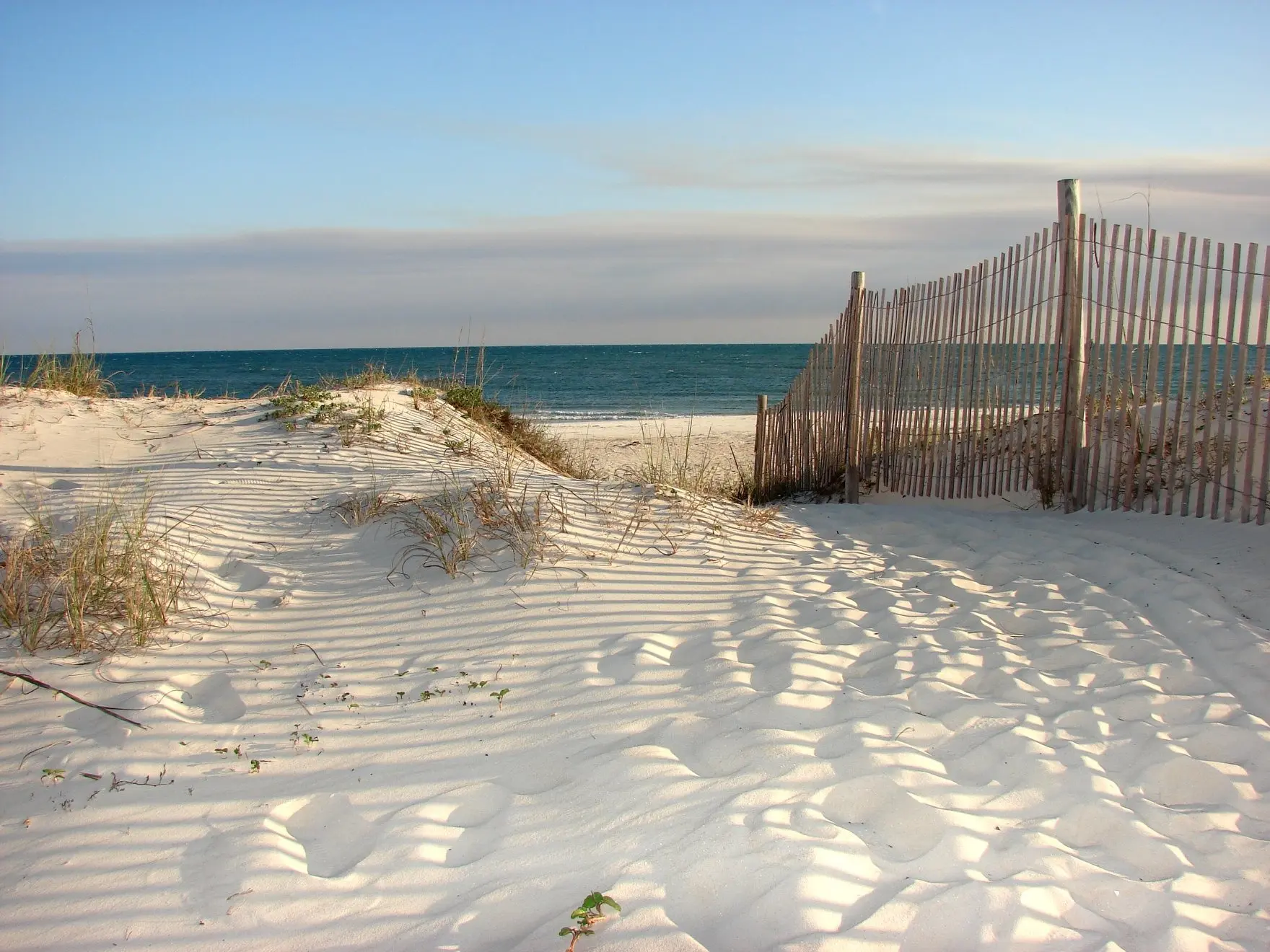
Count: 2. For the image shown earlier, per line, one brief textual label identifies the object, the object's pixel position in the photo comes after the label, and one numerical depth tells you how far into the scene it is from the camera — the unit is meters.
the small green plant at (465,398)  8.59
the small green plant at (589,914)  2.15
